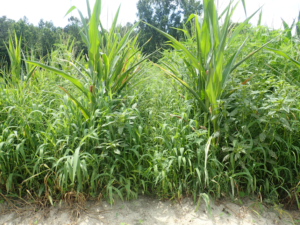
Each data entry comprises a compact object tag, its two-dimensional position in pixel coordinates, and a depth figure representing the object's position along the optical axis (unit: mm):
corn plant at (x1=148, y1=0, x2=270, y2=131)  1914
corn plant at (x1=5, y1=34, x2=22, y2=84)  3155
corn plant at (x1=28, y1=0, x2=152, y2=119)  2139
